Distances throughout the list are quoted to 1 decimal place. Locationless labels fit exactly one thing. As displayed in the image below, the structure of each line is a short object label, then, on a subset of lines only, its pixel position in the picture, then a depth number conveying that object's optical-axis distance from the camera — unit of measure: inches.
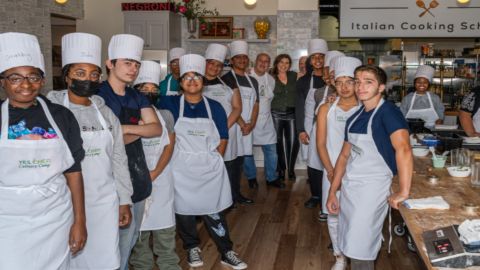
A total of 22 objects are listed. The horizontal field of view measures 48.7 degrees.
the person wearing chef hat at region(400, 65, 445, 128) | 192.2
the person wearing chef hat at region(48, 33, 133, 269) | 87.5
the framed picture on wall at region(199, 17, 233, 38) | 312.5
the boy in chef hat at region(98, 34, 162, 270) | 99.3
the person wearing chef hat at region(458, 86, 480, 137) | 165.3
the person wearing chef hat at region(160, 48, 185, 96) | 181.5
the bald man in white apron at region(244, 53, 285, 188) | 221.0
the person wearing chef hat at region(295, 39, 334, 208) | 189.5
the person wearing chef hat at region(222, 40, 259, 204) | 195.0
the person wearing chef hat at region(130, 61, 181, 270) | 115.6
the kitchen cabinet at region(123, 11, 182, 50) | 299.0
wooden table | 78.5
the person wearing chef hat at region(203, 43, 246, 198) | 167.3
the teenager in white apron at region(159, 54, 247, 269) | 127.4
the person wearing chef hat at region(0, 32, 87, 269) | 73.4
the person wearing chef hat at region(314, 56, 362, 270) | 126.8
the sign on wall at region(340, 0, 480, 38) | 258.1
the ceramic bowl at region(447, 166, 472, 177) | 111.7
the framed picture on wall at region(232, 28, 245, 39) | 312.2
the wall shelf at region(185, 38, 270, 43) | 307.1
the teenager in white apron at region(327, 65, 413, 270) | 101.2
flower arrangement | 306.7
